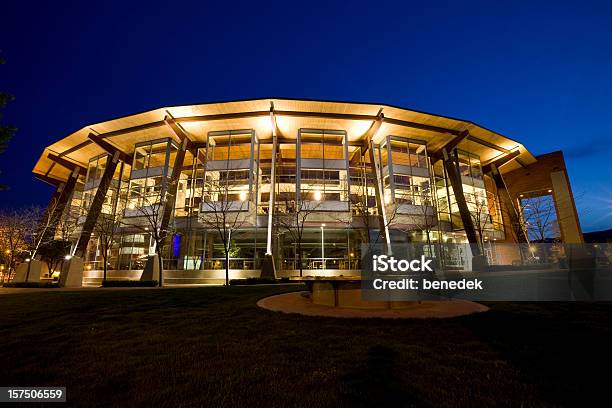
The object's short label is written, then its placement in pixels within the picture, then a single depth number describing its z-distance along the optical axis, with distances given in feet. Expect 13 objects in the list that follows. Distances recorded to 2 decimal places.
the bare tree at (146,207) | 102.52
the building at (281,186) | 103.19
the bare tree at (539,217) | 120.06
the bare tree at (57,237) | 122.99
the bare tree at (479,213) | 114.94
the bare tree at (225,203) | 98.68
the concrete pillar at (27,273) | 89.74
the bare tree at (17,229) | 106.22
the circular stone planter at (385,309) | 26.45
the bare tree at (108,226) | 107.50
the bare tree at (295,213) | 98.84
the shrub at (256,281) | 75.64
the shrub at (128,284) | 76.43
